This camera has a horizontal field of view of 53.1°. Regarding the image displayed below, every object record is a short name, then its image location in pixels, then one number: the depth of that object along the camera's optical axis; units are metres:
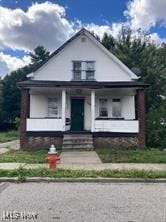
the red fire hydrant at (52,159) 5.42
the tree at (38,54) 26.71
